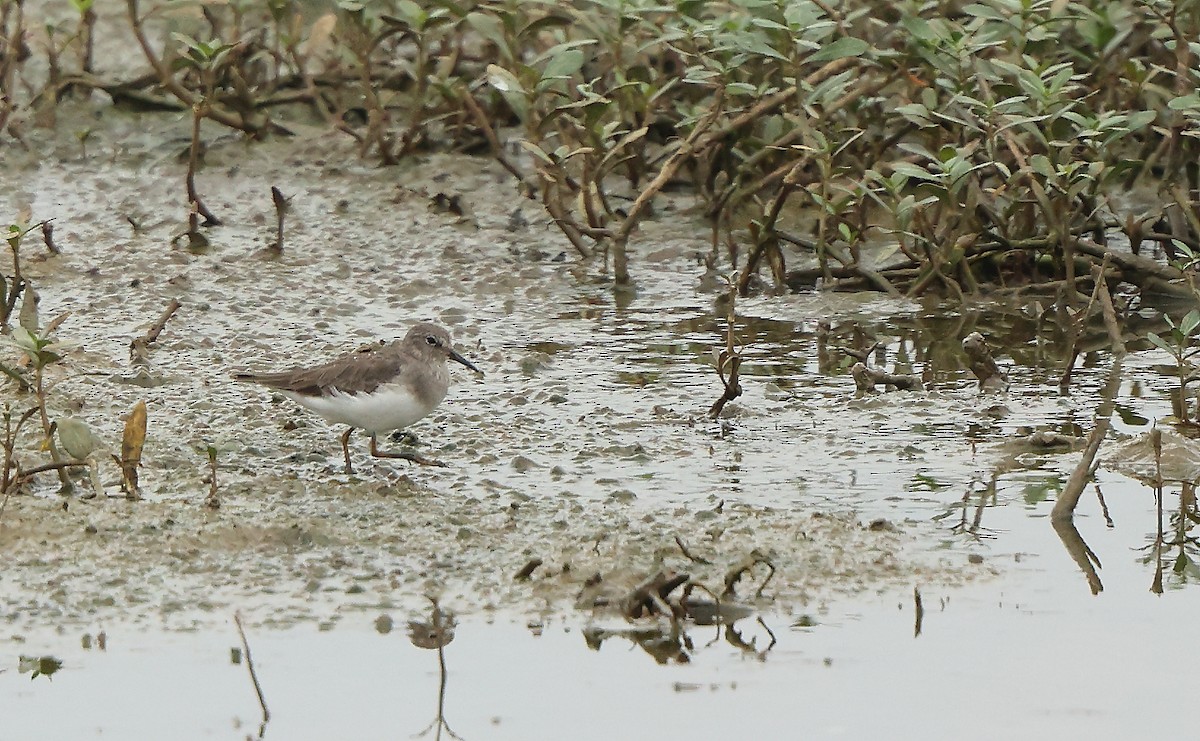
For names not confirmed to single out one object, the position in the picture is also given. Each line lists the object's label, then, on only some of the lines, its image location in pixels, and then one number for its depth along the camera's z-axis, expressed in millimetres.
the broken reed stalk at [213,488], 11500
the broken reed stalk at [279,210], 17734
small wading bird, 12359
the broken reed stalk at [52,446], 11570
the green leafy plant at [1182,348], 12852
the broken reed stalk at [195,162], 17594
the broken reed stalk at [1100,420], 11008
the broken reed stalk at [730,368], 13148
